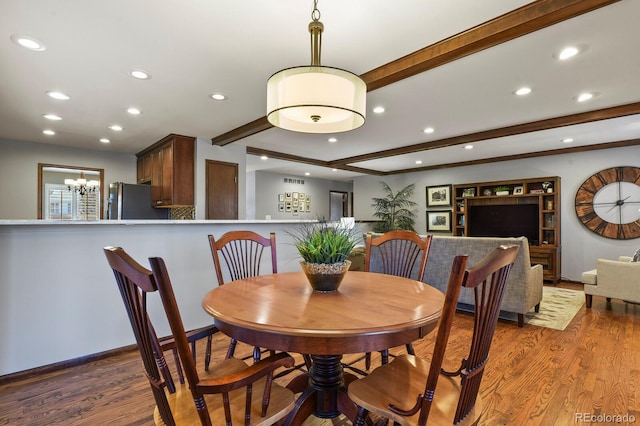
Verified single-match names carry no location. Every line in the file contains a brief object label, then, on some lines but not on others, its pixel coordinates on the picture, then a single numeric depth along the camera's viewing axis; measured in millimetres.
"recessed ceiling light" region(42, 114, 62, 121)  3861
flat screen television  6277
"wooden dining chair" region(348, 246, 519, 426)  891
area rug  3486
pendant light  1609
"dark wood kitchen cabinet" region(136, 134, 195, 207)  4758
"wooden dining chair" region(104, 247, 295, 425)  862
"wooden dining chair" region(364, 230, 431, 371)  2055
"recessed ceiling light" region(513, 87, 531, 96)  3102
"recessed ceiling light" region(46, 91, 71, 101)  3179
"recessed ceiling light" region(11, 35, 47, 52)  2196
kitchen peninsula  2229
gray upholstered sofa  3295
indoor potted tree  8148
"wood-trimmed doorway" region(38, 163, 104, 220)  5289
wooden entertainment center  5894
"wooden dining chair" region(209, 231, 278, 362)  2008
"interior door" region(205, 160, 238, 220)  5020
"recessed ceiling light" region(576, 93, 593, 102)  3250
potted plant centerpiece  1483
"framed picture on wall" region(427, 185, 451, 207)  7536
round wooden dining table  1029
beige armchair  3547
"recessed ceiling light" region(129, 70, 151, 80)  2717
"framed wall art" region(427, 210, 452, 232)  7538
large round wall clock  5289
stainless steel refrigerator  5098
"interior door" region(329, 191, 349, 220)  10621
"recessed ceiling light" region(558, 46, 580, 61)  2371
